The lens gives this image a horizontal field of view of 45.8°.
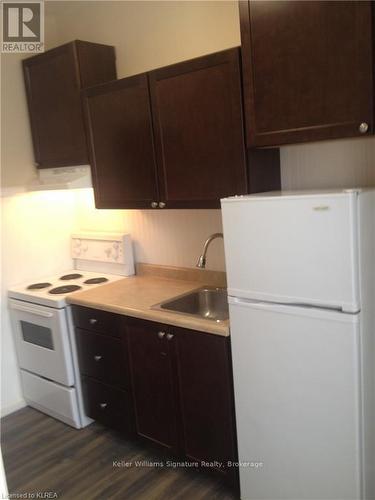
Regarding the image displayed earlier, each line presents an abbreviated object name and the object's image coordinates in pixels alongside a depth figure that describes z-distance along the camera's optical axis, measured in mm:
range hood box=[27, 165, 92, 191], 2801
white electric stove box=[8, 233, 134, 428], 2760
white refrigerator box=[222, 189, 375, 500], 1568
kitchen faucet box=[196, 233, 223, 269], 2229
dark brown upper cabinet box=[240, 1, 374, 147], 1572
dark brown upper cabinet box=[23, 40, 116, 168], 2707
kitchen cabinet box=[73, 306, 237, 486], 2062
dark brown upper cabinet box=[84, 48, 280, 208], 2025
